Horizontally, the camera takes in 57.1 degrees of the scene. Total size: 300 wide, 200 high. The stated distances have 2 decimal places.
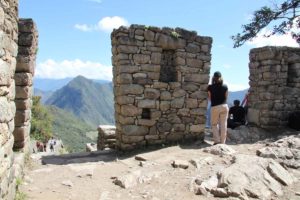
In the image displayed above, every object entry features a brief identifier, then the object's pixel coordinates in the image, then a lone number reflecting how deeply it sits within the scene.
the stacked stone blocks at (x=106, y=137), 8.78
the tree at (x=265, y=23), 11.84
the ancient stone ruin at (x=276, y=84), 8.09
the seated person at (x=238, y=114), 8.86
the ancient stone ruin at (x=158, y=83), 6.29
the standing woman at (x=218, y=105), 6.48
